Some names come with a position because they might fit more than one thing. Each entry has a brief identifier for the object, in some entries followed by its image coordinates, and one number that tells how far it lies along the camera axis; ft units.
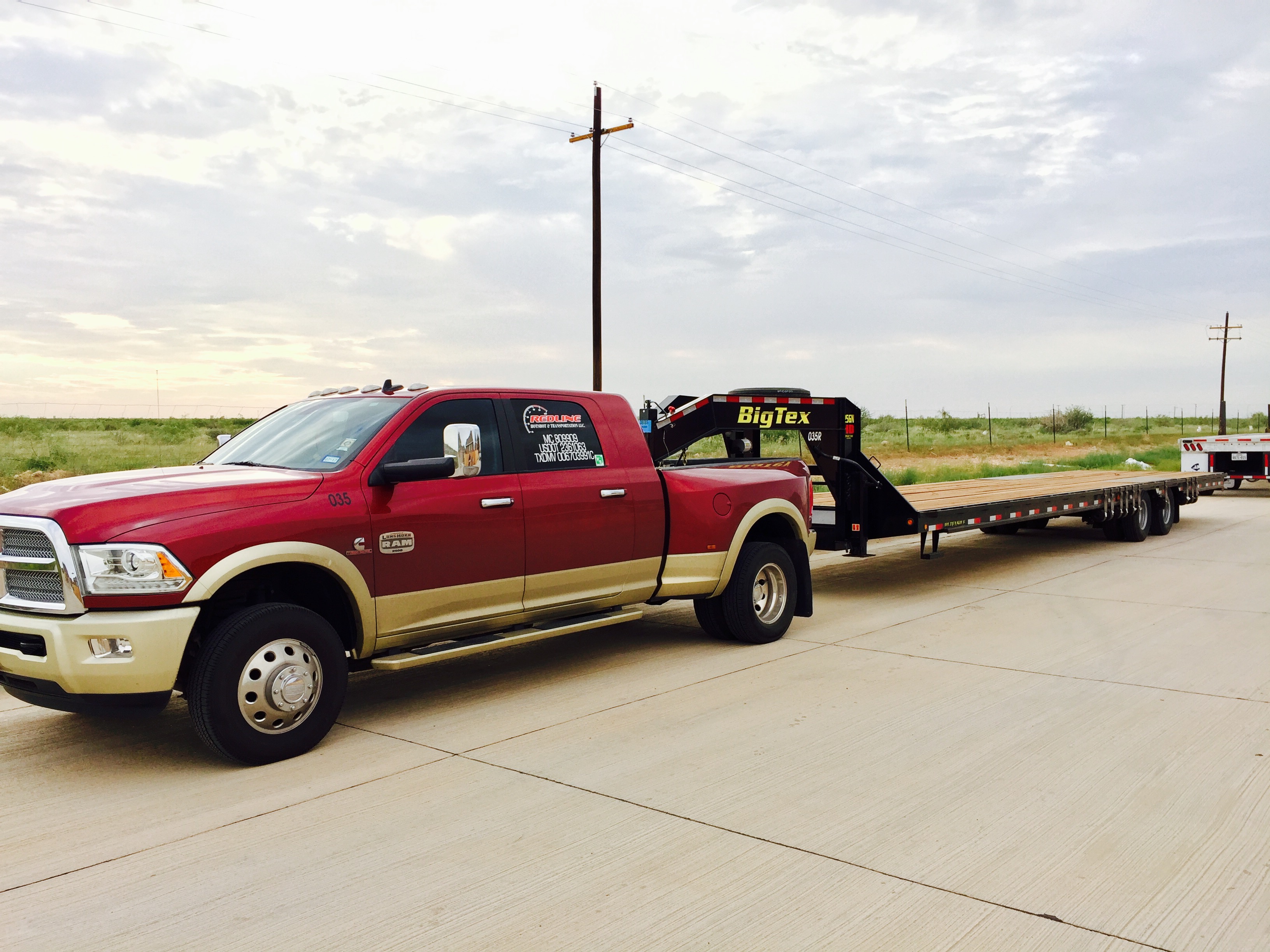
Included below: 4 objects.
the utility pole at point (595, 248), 76.74
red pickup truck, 16.31
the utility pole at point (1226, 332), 229.66
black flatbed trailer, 33.71
